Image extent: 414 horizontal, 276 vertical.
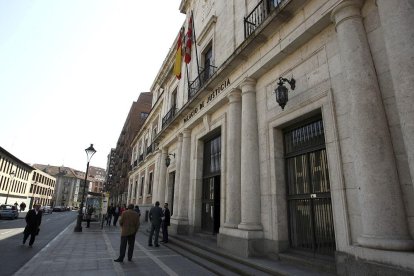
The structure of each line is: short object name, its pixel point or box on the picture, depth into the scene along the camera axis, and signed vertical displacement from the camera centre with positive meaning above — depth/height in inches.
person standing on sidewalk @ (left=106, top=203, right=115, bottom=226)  809.1 -23.4
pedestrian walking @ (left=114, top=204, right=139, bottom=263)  277.3 -24.6
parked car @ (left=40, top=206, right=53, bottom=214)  1719.5 -36.6
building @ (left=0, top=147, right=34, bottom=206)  1667.1 +176.8
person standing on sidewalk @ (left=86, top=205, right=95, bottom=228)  713.3 -29.3
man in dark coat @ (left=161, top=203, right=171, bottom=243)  407.8 -24.1
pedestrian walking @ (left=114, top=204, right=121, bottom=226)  818.7 -20.1
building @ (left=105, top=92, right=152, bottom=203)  1603.1 +466.9
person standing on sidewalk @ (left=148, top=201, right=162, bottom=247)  387.5 -16.9
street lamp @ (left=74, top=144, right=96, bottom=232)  589.3 +93.8
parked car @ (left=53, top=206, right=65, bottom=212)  2388.5 -38.9
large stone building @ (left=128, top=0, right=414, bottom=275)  160.2 +63.8
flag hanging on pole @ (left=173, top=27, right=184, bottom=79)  578.3 +313.3
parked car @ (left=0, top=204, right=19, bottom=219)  1010.2 -27.7
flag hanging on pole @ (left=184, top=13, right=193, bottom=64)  538.6 +333.0
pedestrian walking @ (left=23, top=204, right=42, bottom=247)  373.6 -27.2
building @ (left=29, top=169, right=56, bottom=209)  2409.0 +172.7
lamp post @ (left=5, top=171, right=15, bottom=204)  1694.9 +161.2
